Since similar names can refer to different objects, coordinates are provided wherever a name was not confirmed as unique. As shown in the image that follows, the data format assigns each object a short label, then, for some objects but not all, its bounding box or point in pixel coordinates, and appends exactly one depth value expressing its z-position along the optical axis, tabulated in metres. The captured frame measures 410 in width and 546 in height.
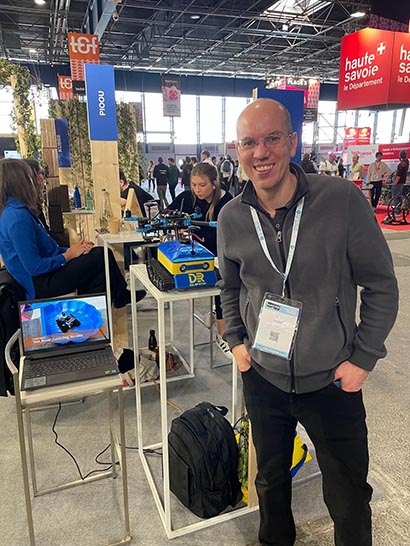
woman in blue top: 2.38
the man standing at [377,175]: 10.32
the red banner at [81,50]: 8.04
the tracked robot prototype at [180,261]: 1.62
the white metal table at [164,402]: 1.57
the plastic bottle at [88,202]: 5.07
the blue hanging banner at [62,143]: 5.74
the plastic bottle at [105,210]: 3.25
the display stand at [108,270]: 2.87
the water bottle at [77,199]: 5.52
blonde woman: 3.00
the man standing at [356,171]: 10.05
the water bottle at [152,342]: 2.87
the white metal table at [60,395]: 1.36
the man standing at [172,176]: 12.77
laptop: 1.52
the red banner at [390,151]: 11.73
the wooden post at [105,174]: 3.16
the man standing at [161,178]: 12.09
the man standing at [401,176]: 9.13
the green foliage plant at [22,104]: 4.91
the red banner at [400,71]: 6.68
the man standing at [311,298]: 1.15
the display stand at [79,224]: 4.71
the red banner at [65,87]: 11.67
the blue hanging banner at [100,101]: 3.06
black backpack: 1.75
